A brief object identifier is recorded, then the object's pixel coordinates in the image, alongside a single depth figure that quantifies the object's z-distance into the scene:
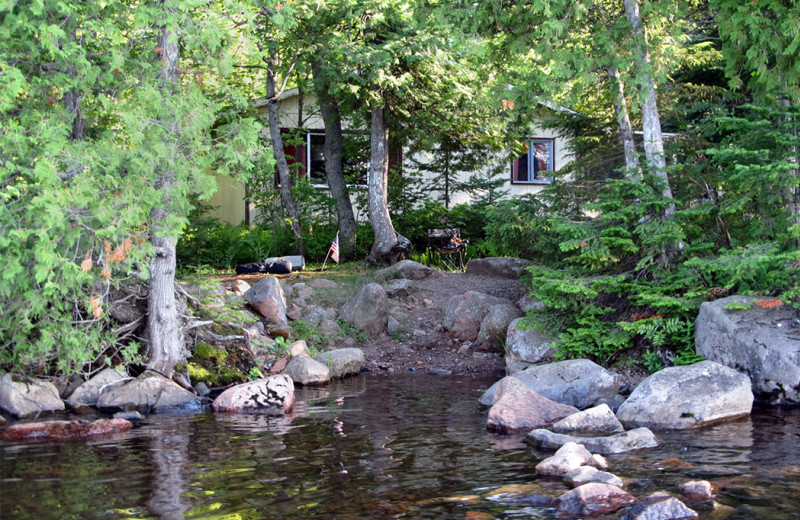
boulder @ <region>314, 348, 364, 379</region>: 12.37
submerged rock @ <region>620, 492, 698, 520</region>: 5.55
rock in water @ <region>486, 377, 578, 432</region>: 8.69
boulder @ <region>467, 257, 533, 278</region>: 15.96
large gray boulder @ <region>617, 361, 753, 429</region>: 8.91
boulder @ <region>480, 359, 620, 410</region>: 9.99
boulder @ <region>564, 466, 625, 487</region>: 6.33
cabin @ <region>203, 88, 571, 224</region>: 19.30
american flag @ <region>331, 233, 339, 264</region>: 16.31
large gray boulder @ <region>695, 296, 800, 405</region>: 9.67
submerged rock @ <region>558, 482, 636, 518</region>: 5.77
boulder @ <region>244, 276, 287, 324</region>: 13.51
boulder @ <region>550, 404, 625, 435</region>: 8.48
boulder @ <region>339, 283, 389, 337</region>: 14.21
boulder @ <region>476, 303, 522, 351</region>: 13.27
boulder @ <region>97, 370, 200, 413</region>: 9.95
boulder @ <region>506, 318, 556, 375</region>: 11.55
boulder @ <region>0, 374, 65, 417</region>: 9.56
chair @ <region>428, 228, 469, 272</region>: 18.33
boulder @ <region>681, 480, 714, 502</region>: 6.03
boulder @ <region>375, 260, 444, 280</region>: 15.98
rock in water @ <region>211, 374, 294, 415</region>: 9.95
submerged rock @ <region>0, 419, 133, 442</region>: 8.41
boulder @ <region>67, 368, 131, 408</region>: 10.04
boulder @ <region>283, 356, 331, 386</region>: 11.81
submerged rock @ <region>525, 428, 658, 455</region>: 7.60
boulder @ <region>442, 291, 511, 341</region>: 13.90
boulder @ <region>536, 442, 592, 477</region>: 6.75
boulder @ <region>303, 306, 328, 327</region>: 13.95
